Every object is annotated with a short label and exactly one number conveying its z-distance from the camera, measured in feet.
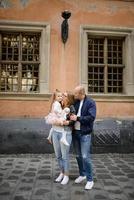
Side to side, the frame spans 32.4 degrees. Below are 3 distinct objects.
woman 14.06
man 13.55
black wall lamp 22.30
